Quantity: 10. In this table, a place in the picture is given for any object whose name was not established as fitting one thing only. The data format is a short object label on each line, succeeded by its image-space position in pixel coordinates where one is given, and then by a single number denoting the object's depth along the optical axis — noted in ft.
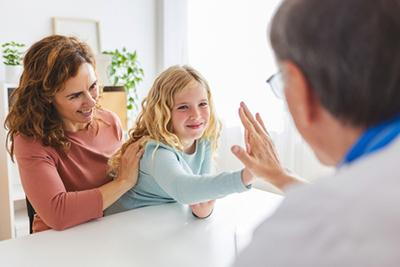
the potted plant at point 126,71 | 9.64
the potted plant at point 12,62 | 8.13
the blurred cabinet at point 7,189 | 7.64
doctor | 1.24
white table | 3.29
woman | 4.04
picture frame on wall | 9.57
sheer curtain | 8.15
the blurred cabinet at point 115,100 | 8.68
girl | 4.29
